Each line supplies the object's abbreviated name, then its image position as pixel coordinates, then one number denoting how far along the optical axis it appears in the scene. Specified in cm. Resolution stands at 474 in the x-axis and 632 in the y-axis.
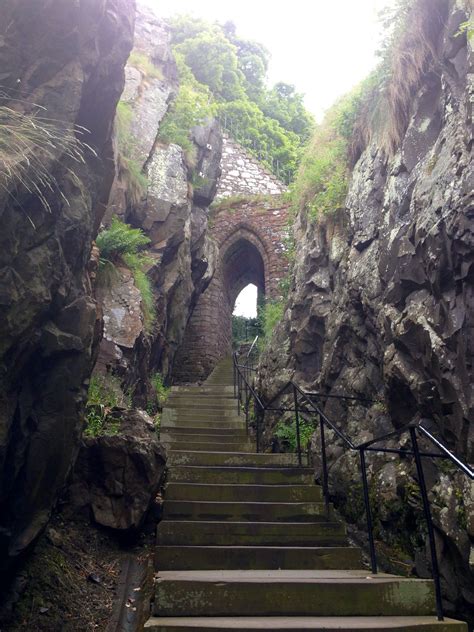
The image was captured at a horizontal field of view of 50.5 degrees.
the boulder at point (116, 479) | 492
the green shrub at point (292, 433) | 727
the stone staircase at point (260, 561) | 318
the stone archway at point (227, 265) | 1661
